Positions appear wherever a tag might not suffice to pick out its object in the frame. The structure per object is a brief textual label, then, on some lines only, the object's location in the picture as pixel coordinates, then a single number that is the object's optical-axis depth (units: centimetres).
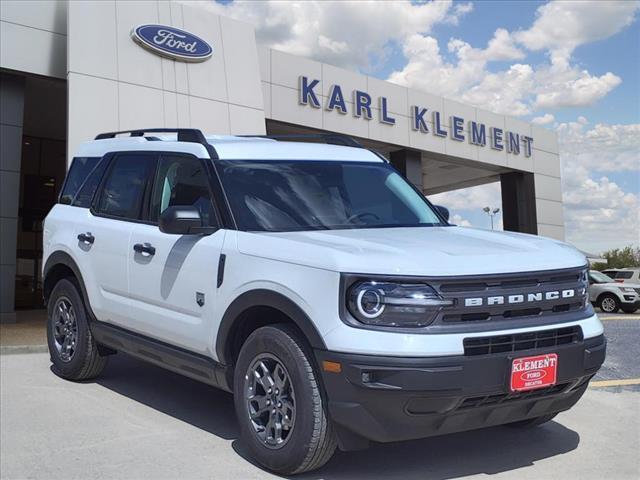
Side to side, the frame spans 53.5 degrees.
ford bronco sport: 332
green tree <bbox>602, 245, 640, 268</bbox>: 7455
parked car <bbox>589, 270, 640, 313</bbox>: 1989
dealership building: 1209
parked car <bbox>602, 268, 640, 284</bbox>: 2123
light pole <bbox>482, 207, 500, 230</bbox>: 3333
